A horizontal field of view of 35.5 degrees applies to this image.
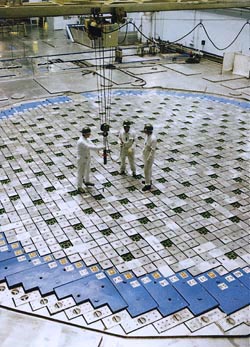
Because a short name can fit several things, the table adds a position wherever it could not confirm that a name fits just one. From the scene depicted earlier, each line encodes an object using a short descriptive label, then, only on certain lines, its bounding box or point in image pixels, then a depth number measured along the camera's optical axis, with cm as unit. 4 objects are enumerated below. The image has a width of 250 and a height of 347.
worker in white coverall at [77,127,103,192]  778
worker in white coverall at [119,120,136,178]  826
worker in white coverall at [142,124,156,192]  789
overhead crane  595
